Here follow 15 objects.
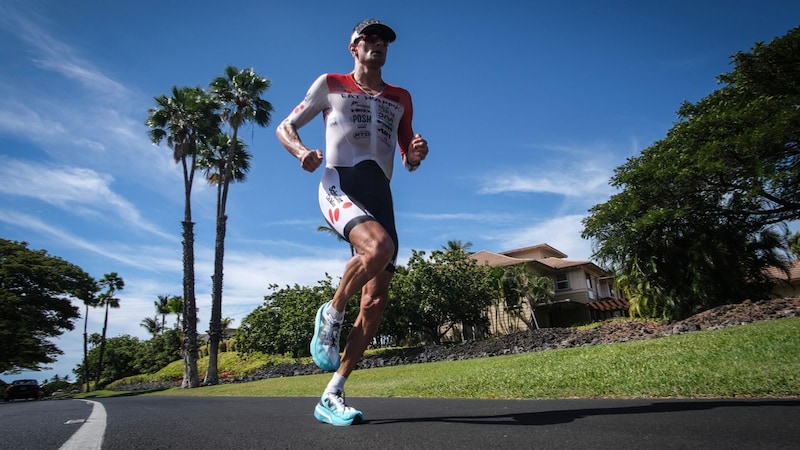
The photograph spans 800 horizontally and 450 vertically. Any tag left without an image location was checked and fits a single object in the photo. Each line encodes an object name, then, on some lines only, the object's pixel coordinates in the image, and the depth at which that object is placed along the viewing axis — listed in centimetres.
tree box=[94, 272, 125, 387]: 4700
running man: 285
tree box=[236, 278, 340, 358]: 2684
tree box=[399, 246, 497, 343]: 2833
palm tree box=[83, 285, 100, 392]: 4606
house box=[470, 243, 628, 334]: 3900
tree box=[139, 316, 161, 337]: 6550
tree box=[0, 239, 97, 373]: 2984
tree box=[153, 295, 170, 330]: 6500
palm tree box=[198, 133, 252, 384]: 2188
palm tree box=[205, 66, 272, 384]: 2359
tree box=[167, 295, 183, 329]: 5374
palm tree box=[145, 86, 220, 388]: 2311
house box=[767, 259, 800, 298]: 4072
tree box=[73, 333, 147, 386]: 4475
